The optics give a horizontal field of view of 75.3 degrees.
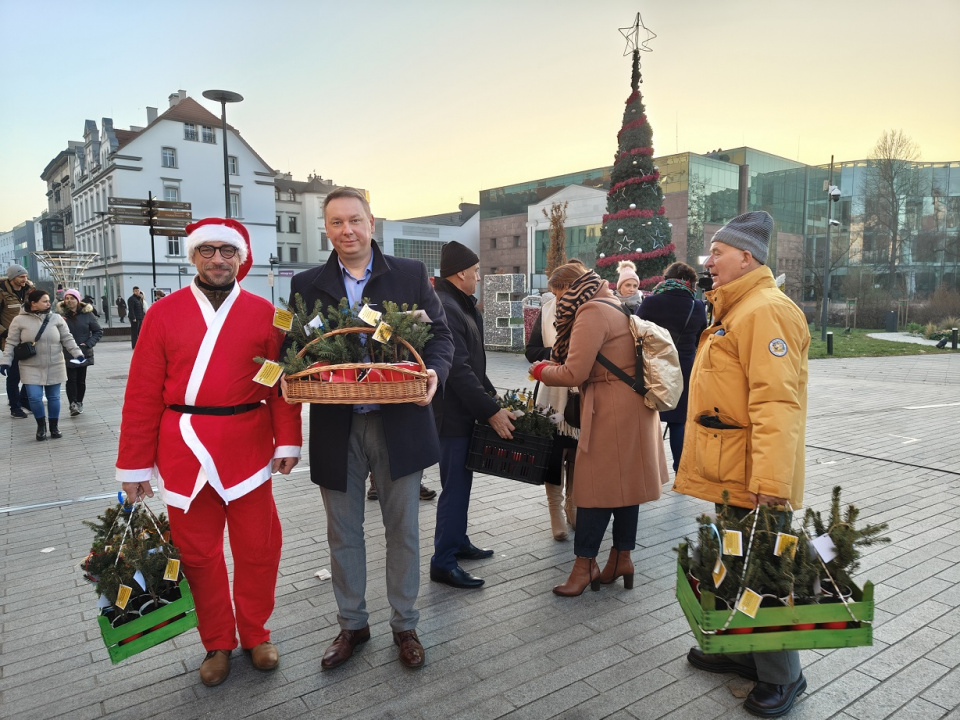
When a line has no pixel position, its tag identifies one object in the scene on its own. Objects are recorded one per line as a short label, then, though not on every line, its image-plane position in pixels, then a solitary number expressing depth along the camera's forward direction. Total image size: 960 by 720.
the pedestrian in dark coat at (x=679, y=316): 5.68
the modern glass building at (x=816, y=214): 42.91
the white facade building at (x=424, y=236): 61.26
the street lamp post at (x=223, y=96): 13.59
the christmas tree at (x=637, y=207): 17.55
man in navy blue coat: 2.89
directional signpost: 13.61
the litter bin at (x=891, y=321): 27.72
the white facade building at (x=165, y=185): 44.62
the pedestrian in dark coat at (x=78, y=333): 9.62
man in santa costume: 2.74
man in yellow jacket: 2.53
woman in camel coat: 3.53
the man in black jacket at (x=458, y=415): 3.79
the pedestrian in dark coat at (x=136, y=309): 20.73
